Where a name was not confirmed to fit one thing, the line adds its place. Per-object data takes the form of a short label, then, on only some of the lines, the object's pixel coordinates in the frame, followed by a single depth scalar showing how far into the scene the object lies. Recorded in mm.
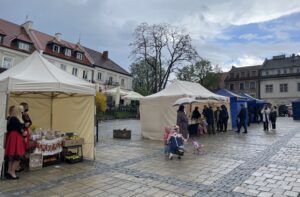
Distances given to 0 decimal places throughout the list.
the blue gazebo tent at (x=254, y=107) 23805
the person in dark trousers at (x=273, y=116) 18125
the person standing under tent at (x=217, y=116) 17000
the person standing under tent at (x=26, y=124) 6788
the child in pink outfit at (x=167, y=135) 9008
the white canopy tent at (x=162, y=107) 13156
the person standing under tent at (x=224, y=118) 16750
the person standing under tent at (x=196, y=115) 15381
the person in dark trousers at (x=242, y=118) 15964
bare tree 34812
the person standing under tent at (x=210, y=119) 15836
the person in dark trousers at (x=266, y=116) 17297
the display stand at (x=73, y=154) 7766
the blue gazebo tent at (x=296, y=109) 30656
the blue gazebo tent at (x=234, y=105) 19203
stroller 8430
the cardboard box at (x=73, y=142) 7879
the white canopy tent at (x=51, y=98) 6594
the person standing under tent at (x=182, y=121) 10547
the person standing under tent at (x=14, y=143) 6211
